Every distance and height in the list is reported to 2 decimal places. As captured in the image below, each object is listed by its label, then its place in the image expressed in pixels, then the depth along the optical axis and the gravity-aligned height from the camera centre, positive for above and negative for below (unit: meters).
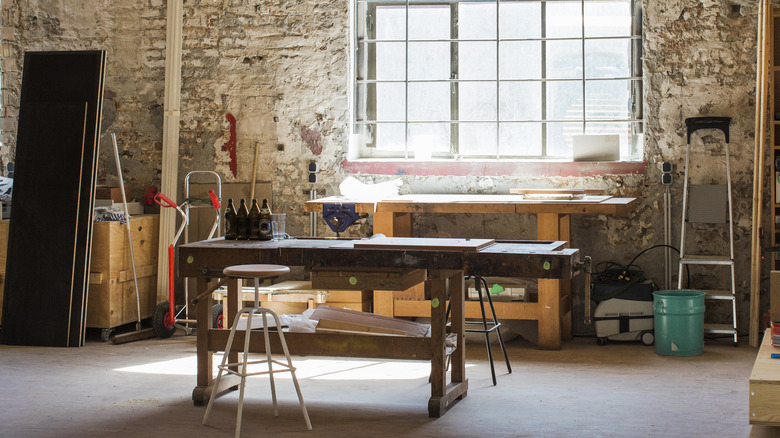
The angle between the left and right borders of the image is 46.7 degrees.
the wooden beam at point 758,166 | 6.12 +0.50
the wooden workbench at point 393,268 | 4.23 -0.17
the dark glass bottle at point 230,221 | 4.97 +0.05
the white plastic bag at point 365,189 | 6.55 +0.32
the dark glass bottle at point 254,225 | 4.91 +0.03
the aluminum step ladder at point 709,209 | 6.20 +0.20
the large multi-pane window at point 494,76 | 6.82 +1.23
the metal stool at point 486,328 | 5.15 -0.55
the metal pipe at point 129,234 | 6.64 -0.03
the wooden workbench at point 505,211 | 5.94 +0.16
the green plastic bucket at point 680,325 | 5.89 -0.58
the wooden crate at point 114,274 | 6.55 -0.33
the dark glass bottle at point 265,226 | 4.84 +0.03
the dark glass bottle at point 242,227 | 4.92 +0.02
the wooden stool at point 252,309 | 4.06 -0.35
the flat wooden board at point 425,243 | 4.32 -0.05
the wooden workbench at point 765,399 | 3.89 -0.70
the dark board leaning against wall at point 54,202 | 6.33 +0.19
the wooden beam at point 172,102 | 7.16 +1.02
